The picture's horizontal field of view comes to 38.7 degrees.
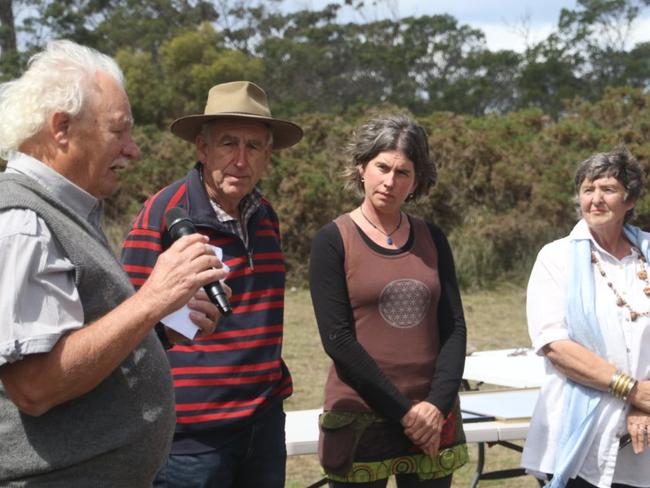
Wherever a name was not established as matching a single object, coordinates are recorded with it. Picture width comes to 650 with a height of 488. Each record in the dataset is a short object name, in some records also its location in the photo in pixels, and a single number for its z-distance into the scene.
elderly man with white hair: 1.98
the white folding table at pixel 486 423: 4.32
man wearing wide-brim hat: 3.04
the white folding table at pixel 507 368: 5.45
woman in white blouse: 3.62
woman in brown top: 3.42
